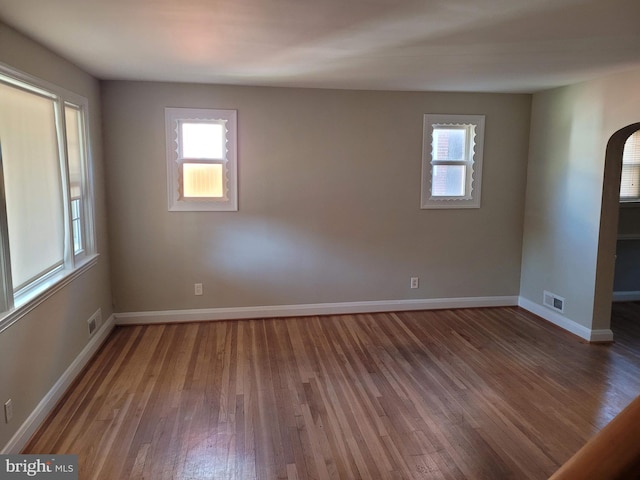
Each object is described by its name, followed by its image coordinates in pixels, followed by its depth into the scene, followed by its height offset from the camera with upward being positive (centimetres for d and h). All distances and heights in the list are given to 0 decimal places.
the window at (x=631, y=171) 504 +20
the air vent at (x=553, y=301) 456 -121
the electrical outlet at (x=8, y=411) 236 -124
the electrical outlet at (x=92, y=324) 379 -124
